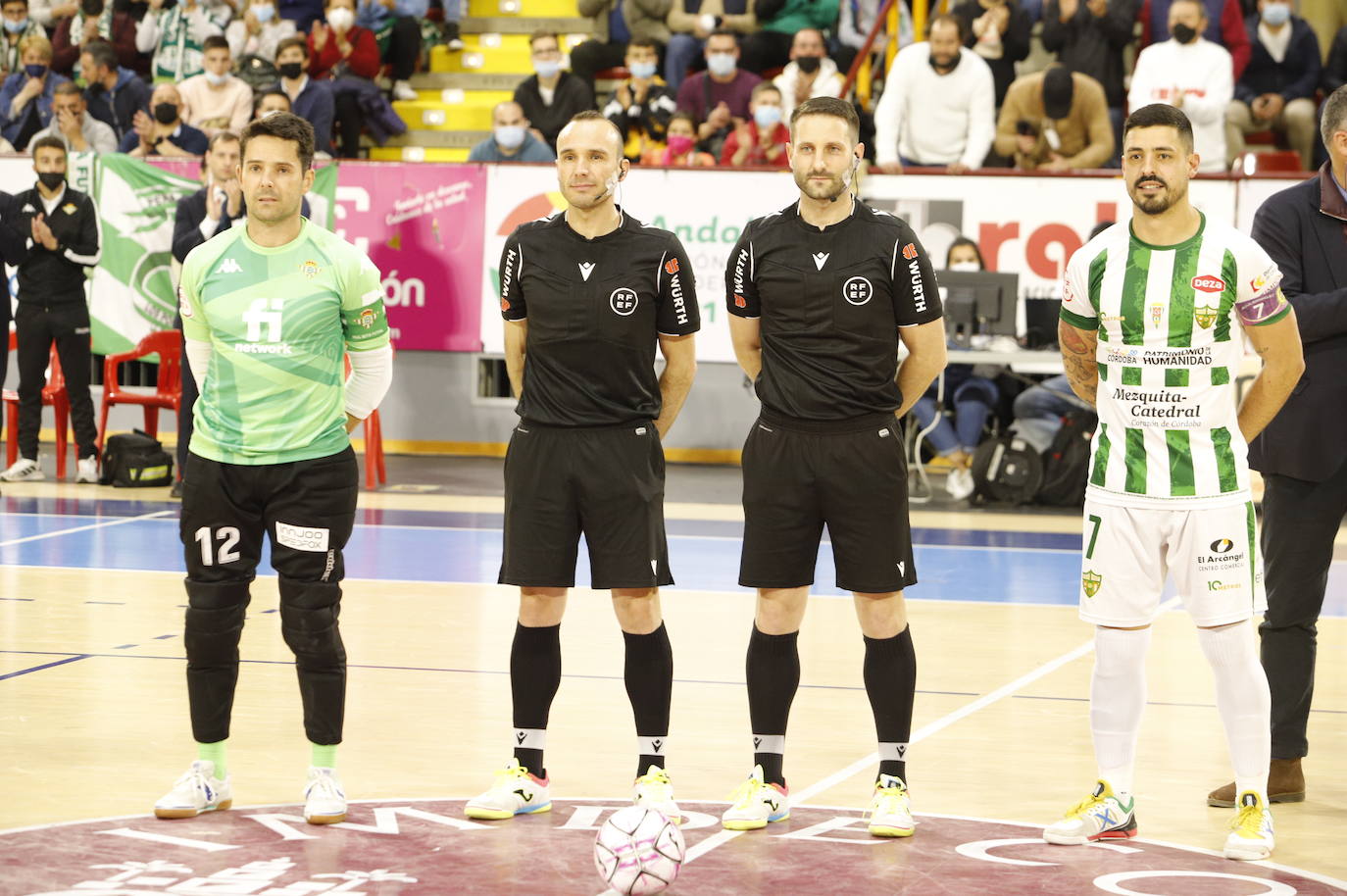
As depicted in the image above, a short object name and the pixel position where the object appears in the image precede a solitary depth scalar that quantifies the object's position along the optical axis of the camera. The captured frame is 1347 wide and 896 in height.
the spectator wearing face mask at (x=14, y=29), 20.45
